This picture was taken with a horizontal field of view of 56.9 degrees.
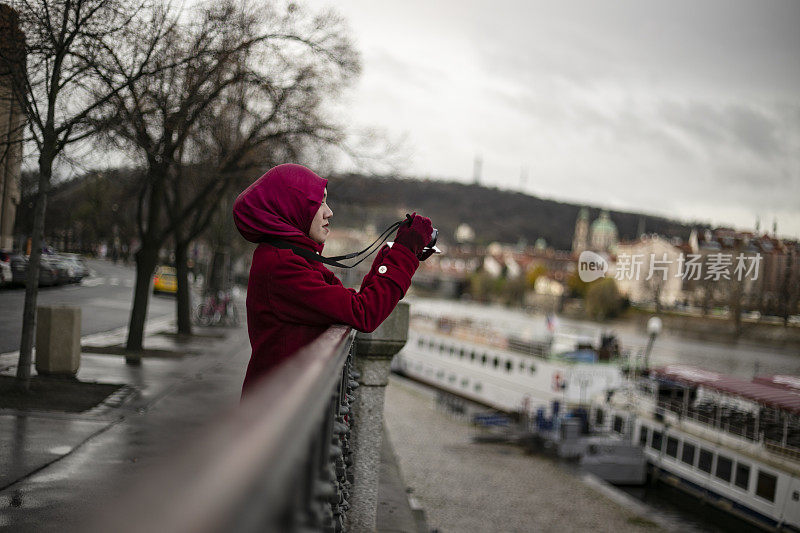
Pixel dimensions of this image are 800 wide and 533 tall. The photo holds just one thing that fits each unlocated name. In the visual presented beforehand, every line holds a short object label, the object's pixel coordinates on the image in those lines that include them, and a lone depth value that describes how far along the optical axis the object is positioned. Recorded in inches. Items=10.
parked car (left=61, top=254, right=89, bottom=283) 573.4
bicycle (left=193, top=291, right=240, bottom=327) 1054.4
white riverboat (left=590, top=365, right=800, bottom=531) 882.1
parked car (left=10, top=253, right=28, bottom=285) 433.4
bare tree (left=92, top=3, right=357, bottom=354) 486.9
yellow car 1478.8
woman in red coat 105.5
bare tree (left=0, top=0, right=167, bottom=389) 377.7
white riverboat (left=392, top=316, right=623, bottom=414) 1427.2
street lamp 795.2
